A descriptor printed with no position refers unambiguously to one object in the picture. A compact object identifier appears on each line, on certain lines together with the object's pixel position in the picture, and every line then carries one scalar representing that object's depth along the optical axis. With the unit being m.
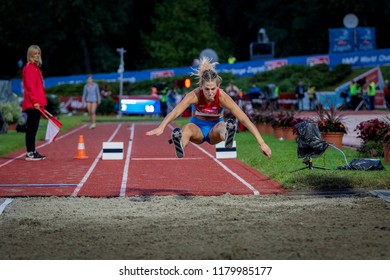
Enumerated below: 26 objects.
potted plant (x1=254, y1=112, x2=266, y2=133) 30.85
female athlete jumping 12.70
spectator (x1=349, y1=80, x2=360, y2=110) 51.01
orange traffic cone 20.88
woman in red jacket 19.62
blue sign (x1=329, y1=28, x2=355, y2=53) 61.97
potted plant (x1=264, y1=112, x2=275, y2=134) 29.67
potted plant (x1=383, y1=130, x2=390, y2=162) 17.34
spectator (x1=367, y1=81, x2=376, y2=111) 50.72
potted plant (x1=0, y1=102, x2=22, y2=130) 34.84
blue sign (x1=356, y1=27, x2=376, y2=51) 62.69
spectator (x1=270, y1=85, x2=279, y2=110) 53.57
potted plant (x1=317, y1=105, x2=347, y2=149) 21.14
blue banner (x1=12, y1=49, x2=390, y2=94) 59.38
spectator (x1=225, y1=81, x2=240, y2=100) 37.80
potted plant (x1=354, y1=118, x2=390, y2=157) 18.59
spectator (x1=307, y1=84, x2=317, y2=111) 53.81
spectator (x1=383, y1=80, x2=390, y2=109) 53.19
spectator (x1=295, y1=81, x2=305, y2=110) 53.30
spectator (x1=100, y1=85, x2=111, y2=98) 59.81
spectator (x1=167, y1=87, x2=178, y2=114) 53.78
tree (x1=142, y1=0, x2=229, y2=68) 81.38
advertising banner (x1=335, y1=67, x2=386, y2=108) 55.37
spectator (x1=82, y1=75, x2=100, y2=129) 34.03
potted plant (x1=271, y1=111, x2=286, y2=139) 27.07
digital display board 50.31
